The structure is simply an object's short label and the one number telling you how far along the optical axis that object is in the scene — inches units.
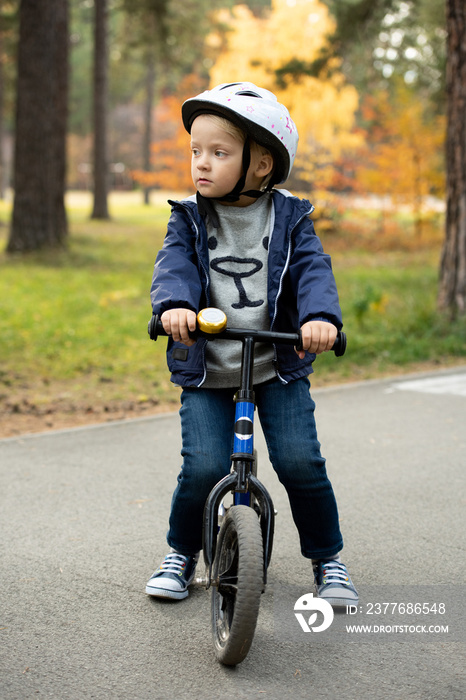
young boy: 114.8
